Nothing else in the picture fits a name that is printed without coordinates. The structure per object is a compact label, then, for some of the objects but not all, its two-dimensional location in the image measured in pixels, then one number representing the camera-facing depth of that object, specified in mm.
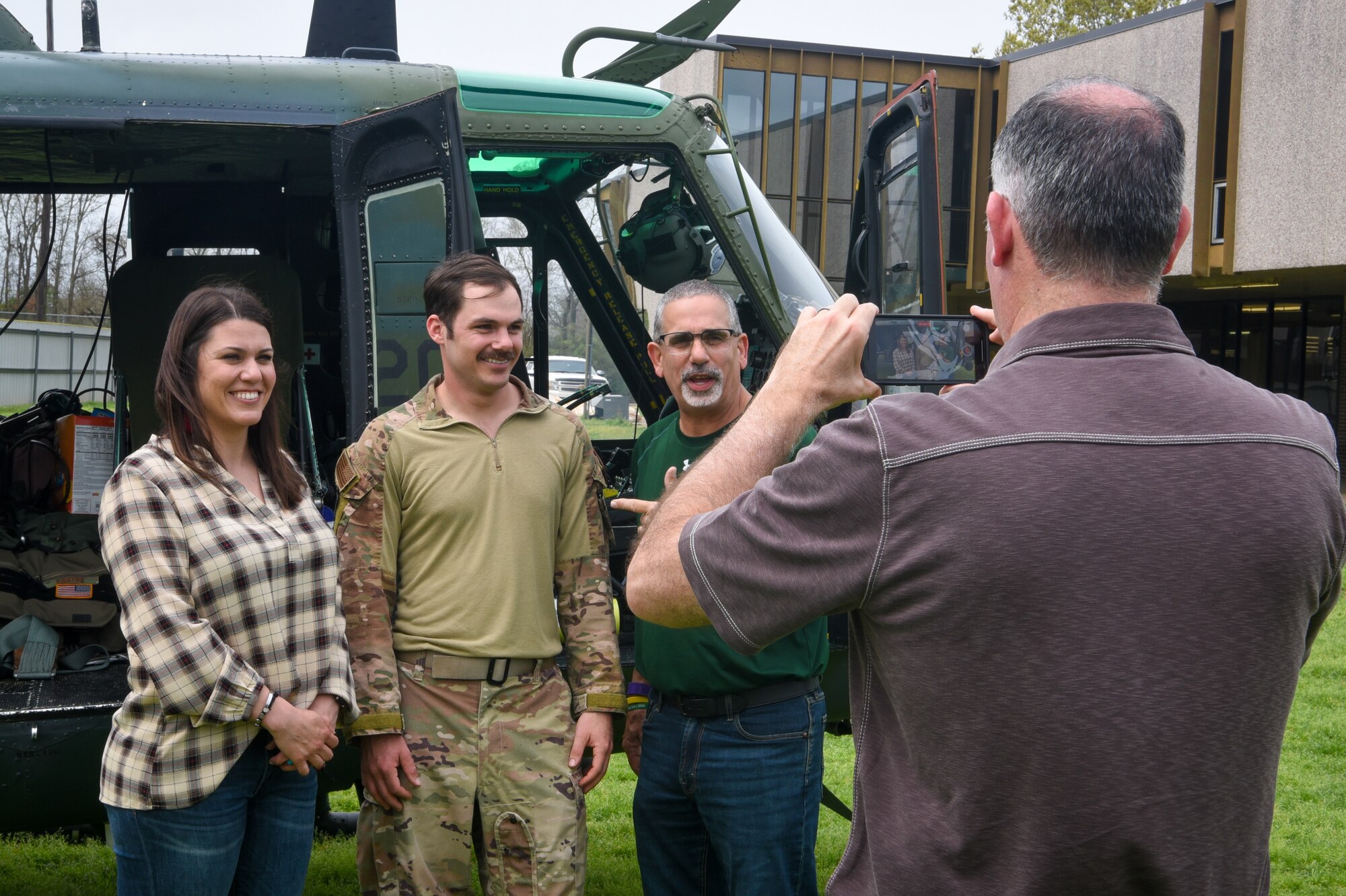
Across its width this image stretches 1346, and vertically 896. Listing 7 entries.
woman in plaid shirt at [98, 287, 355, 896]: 2377
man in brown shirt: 1221
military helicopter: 3439
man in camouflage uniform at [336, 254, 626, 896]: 2682
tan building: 16266
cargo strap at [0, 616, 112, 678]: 3521
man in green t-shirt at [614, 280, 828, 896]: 2717
